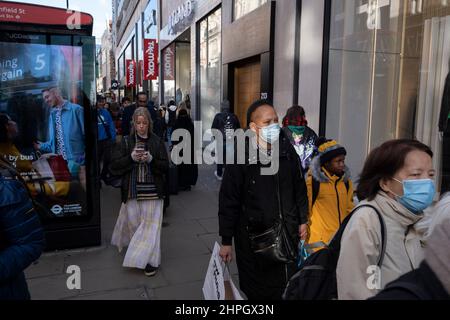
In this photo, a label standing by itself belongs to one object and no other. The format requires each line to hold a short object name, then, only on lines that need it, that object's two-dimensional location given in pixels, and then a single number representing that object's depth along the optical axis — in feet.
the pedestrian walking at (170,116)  40.19
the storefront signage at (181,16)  51.54
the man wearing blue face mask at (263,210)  9.00
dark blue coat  5.96
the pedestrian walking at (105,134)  27.81
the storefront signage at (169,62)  68.16
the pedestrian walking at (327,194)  11.07
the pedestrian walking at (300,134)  16.33
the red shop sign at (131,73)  72.17
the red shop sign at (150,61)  59.47
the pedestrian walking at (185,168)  27.07
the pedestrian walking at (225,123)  27.78
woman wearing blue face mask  5.61
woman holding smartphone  13.58
